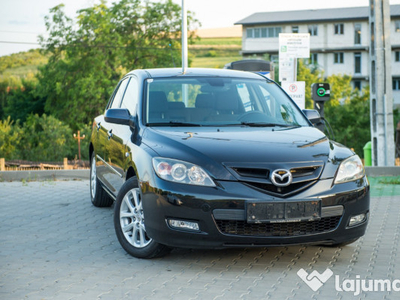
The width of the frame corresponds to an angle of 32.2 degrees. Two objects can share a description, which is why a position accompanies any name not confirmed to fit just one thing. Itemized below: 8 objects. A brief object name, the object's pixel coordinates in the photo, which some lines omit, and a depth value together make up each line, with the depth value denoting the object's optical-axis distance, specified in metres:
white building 77.56
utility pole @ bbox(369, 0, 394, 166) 14.45
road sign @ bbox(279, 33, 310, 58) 13.52
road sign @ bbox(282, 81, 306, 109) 13.42
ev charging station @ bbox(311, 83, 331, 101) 13.38
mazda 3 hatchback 5.27
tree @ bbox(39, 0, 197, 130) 52.00
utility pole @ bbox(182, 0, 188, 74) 23.31
